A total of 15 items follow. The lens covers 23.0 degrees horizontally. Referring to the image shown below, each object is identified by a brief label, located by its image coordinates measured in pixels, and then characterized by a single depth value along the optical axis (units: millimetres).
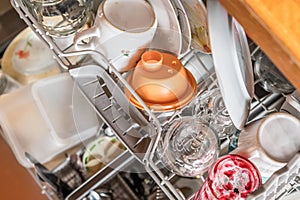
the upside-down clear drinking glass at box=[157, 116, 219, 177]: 1151
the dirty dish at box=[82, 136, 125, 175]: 1451
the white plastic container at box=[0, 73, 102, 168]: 1616
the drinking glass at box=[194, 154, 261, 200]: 1038
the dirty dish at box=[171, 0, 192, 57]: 1146
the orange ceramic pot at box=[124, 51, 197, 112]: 1121
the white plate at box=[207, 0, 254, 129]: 1003
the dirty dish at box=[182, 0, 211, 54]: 1118
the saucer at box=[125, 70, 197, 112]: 1120
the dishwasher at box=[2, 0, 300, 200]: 1074
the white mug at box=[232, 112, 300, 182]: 1056
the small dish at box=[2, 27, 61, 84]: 1720
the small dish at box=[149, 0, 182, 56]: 1152
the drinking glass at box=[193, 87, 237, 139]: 1200
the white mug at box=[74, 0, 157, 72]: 1154
